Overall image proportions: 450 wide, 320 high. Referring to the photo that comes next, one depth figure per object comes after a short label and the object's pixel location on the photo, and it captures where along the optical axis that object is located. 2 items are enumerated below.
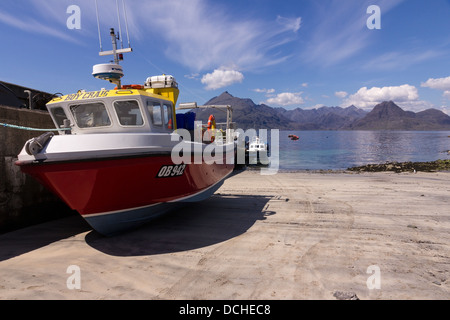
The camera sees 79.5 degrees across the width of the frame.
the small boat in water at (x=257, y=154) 29.36
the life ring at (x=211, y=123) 9.93
